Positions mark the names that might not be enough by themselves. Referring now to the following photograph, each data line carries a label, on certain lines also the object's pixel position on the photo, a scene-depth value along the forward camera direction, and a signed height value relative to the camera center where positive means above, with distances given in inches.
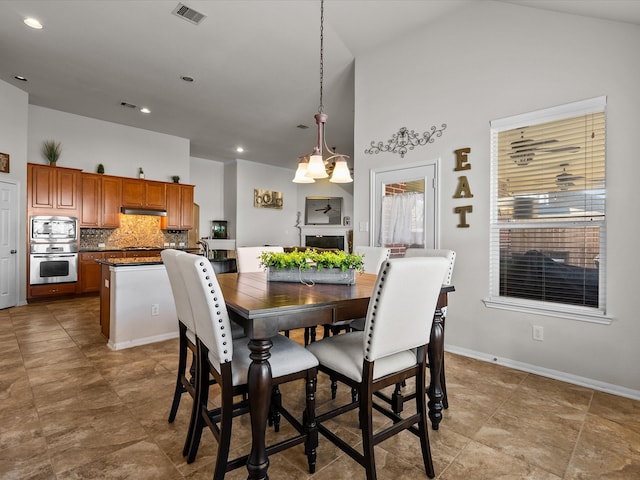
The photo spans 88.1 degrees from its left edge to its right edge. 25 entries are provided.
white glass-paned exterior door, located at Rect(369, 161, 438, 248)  138.9 +22.5
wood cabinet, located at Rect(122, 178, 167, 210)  259.1 +33.8
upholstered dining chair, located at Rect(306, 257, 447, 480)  56.9 -21.4
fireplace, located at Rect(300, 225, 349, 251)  410.1 +1.1
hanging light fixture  94.1 +20.8
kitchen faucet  297.7 -11.4
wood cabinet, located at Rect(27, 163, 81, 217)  211.9 +30.1
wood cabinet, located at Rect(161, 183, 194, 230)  282.4 +24.4
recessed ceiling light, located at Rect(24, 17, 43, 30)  137.2 +89.2
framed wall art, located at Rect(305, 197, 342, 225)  420.5 +31.9
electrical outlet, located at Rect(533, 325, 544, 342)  111.1 -31.7
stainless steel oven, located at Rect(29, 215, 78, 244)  212.5 +3.7
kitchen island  131.8 -28.4
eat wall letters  127.7 +20.4
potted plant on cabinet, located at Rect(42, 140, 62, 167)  225.3 +58.3
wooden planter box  82.7 -9.8
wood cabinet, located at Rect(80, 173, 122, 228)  237.9 +25.8
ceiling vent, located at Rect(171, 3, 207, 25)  128.9 +88.8
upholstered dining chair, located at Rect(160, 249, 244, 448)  68.4 -20.7
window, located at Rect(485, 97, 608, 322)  102.6 +9.1
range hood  256.5 +19.1
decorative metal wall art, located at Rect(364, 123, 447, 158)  138.3 +43.2
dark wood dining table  54.9 -14.6
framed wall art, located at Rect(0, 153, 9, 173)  189.7 +41.5
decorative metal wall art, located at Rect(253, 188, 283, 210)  377.7 +44.6
